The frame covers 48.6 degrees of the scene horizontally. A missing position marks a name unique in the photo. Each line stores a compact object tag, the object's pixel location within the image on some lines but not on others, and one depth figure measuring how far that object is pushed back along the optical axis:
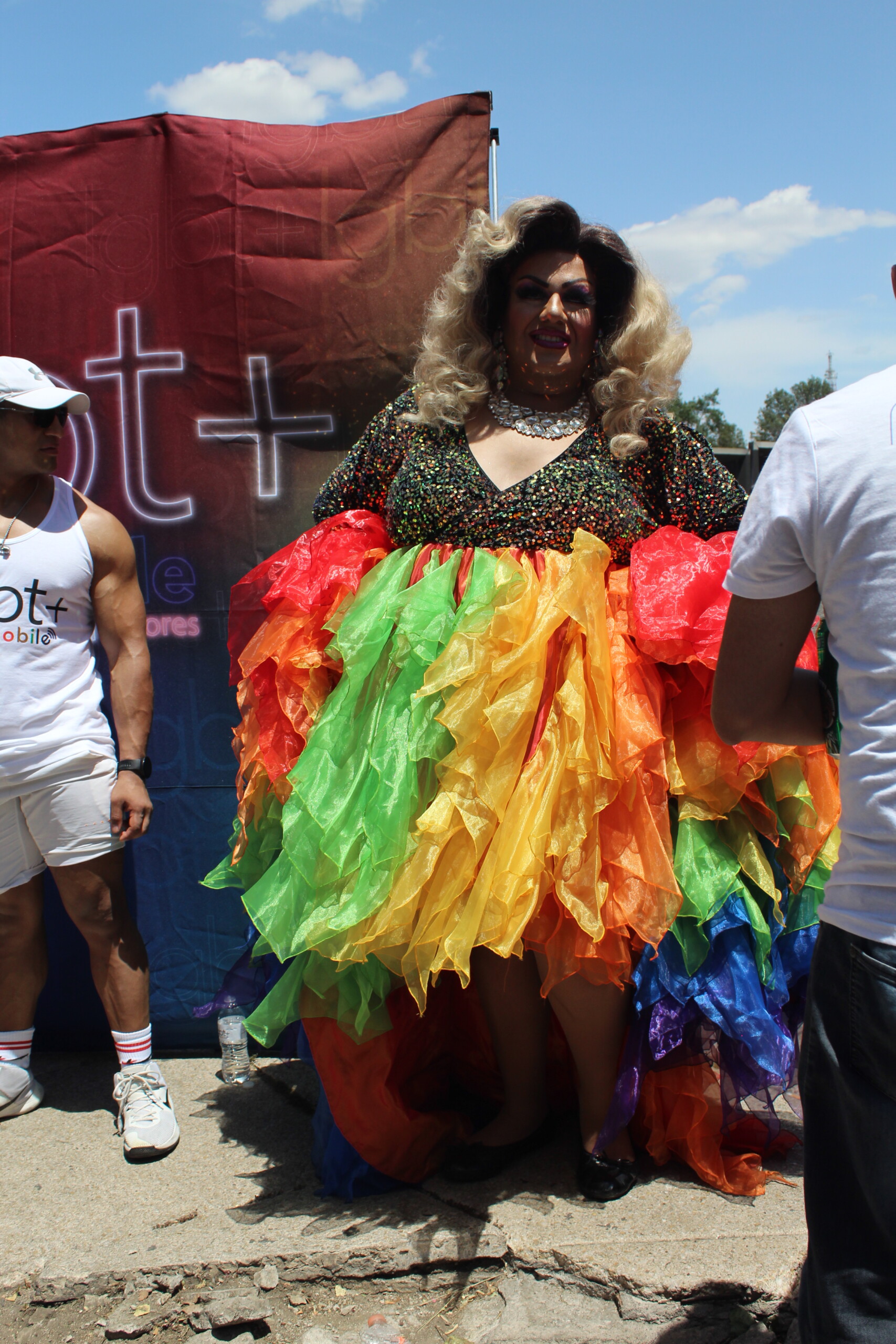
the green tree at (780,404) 61.44
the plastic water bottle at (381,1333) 1.83
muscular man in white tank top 2.54
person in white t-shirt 1.08
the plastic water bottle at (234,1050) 2.90
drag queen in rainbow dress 1.89
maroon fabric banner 2.91
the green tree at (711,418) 52.53
